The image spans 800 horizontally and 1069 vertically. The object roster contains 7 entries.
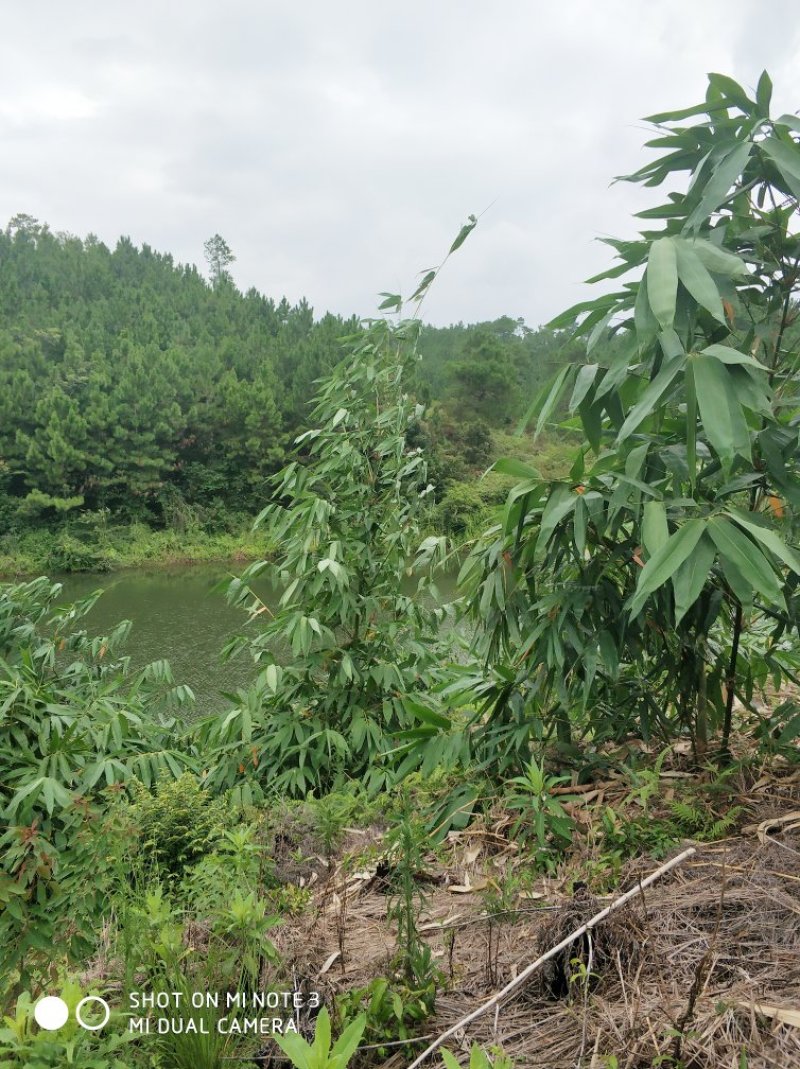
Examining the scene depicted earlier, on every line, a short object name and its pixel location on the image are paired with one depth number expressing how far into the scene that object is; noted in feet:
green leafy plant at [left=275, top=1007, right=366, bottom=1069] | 2.40
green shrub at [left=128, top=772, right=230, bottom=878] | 6.98
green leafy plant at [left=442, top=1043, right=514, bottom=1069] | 2.34
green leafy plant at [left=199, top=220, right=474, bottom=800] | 8.26
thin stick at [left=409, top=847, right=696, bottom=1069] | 2.98
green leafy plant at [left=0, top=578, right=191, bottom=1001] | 5.79
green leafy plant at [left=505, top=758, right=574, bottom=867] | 4.63
